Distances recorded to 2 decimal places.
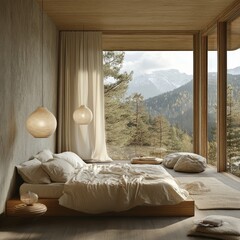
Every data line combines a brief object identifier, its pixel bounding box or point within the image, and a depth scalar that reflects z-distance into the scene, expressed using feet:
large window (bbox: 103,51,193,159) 29.25
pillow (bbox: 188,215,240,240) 11.73
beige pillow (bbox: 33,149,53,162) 18.27
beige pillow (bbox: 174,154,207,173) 23.30
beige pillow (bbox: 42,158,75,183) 15.43
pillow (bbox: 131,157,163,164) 25.89
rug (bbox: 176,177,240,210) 15.65
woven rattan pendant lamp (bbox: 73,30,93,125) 25.05
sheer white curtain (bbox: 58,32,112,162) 27.17
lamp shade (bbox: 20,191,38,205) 13.73
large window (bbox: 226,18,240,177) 21.08
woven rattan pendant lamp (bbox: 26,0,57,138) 15.98
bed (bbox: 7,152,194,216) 14.23
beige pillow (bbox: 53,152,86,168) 18.42
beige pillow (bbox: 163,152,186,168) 24.85
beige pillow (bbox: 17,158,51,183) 15.34
